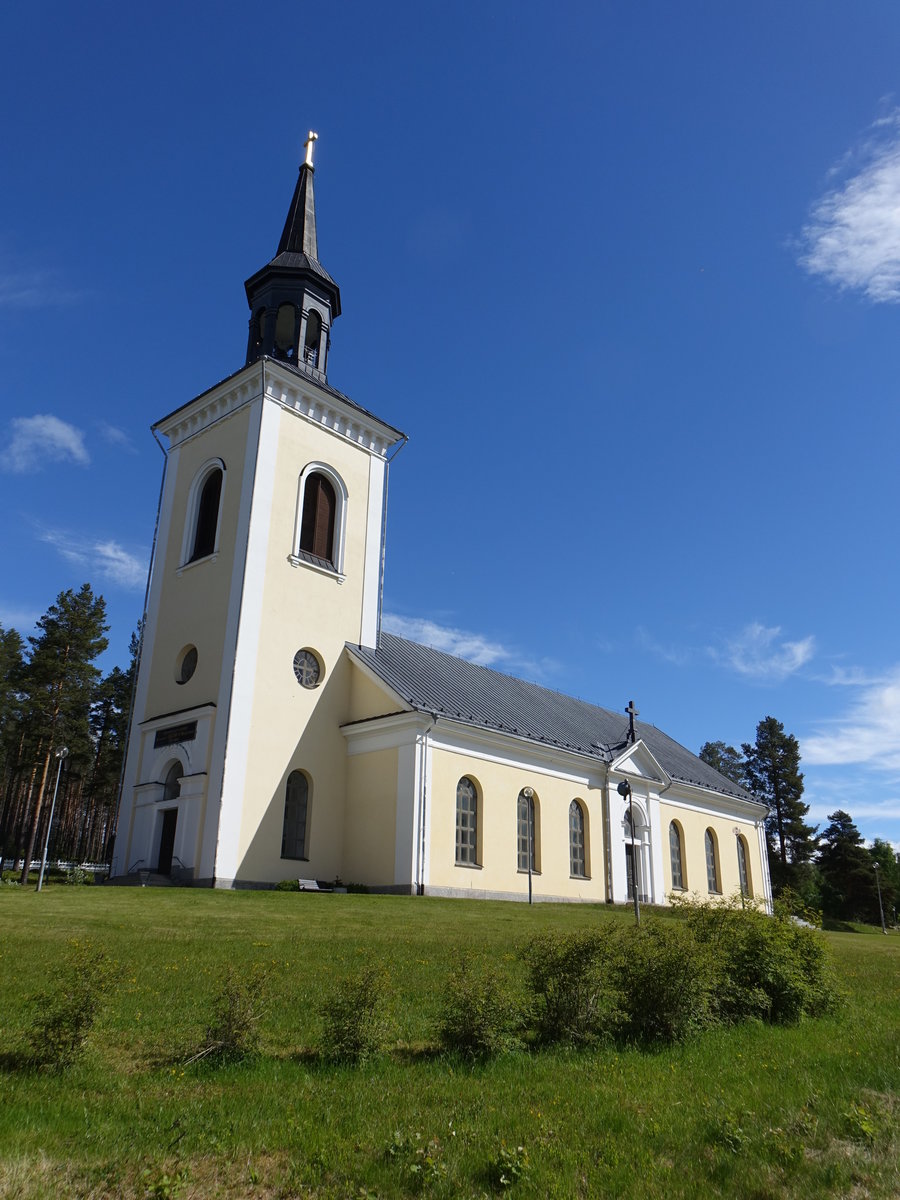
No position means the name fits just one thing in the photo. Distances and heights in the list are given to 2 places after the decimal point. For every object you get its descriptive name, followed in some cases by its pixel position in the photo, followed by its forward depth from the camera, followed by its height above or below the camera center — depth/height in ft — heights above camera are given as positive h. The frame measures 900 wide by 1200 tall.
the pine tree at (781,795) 209.87 +23.09
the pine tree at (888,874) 218.79 +5.58
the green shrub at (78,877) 89.04 +0.35
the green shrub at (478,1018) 25.95 -3.63
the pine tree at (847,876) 217.36 +4.54
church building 86.89 +17.91
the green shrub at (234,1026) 24.27 -3.72
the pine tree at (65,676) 141.38 +31.52
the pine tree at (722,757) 248.73 +36.89
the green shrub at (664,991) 29.17 -3.10
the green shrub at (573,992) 28.40 -3.13
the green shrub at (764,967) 33.09 -2.69
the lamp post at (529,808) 97.86 +8.70
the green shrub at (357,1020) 24.81 -3.61
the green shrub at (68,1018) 22.57 -3.37
